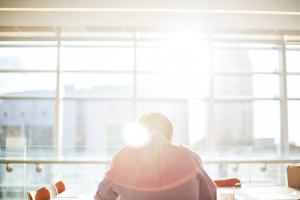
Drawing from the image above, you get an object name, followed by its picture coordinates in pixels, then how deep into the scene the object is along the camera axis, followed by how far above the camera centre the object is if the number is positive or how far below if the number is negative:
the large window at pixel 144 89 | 6.32 +0.63
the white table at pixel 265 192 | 2.52 -0.81
